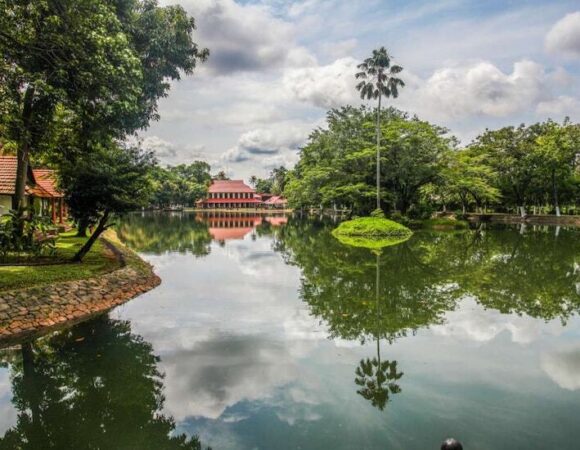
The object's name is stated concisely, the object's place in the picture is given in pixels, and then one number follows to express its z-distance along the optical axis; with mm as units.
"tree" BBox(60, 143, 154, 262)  13383
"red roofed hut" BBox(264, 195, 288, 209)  102062
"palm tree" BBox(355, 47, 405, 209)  35031
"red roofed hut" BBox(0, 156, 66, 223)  17797
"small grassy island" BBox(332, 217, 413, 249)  29609
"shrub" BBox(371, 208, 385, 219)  35625
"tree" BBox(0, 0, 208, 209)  9219
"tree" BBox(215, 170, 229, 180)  114038
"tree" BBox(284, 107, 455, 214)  36969
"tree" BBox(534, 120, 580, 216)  41188
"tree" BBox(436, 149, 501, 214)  38125
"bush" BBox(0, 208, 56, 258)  10055
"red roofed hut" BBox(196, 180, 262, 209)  94188
